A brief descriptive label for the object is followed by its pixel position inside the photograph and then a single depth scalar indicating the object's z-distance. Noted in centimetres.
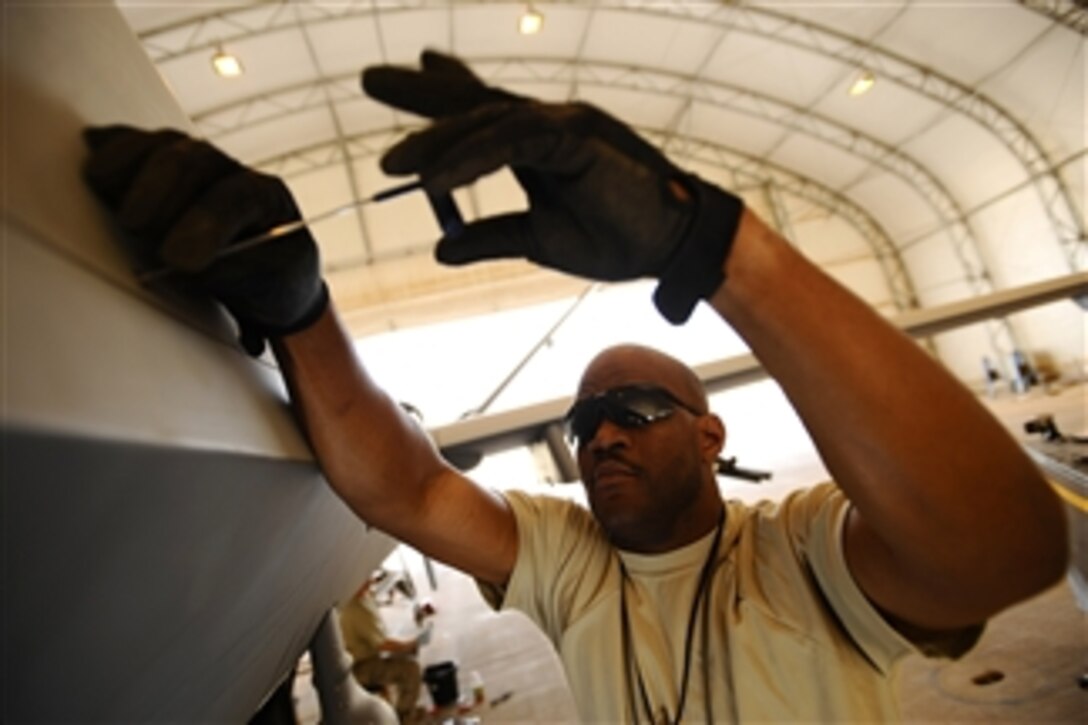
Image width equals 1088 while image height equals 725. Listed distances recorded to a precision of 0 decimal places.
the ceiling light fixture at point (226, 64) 964
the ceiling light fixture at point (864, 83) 1235
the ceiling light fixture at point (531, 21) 1048
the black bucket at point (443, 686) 486
